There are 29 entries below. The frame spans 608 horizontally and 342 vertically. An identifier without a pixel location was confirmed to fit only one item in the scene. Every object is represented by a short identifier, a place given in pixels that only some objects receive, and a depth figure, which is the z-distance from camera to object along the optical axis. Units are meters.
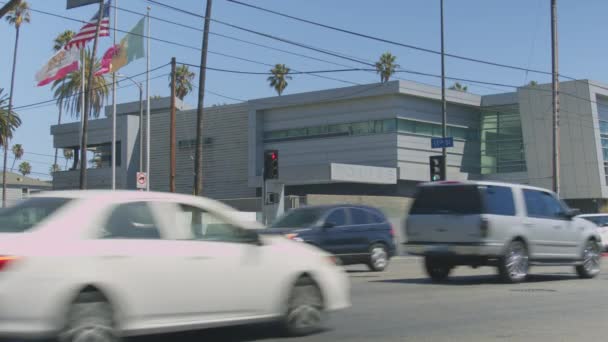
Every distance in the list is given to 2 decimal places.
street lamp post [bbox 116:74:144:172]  44.49
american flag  35.47
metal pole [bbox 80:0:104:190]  34.16
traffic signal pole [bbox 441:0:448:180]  34.42
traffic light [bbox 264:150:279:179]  28.11
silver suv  15.47
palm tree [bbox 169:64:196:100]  84.62
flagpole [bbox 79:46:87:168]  37.03
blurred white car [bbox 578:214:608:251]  31.61
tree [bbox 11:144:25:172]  112.94
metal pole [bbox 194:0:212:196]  29.09
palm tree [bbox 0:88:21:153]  48.44
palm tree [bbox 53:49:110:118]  69.94
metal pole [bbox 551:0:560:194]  33.78
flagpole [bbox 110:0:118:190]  39.44
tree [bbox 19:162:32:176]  123.38
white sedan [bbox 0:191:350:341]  6.73
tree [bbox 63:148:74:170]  106.01
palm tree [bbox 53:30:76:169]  74.25
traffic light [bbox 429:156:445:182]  31.78
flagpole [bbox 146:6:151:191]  43.09
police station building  48.25
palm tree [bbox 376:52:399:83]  76.19
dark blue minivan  18.38
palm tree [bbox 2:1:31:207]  62.58
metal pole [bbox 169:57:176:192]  33.12
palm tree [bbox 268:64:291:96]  79.25
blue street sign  32.25
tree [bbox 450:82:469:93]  96.92
